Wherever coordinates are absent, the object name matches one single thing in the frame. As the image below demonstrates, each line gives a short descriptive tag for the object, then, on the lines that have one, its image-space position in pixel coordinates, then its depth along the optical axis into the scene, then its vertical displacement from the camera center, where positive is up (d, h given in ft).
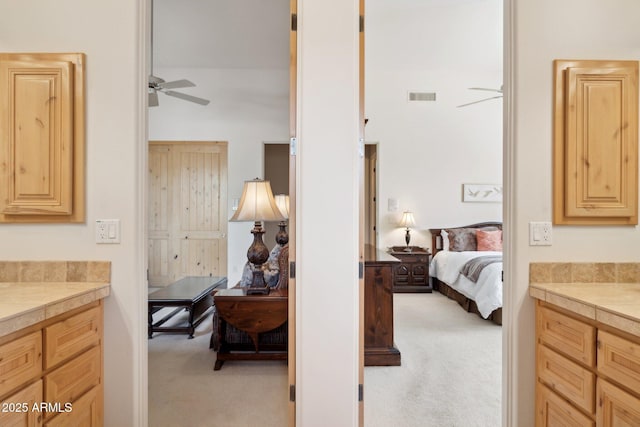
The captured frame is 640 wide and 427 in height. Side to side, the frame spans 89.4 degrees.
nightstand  16.99 -3.02
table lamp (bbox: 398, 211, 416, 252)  17.81 -0.36
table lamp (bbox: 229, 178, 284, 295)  8.05 +0.00
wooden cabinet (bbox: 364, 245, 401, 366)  8.65 -2.63
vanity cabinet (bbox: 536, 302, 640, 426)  3.55 -1.93
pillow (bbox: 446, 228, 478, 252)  17.06 -1.29
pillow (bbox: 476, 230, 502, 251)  16.60 -1.26
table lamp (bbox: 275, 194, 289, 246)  10.48 +0.07
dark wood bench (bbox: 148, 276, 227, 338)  9.74 -2.63
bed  11.91 -2.18
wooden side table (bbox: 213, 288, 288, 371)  7.92 -2.33
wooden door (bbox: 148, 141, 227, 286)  16.56 +0.08
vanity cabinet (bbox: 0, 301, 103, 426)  3.55 -1.98
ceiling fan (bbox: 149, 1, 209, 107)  10.60 +4.45
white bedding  11.66 -2.68
